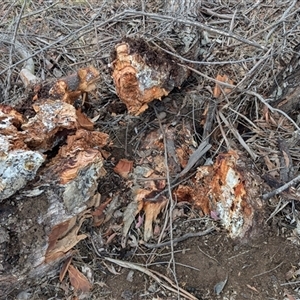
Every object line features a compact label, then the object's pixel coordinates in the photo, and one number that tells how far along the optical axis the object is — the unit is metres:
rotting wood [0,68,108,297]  1.71
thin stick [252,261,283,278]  1.80
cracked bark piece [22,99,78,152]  1.87
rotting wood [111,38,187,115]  2.04
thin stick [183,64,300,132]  2.04
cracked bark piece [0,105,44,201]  1.68
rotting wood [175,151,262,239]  1.85
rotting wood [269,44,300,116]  2.10
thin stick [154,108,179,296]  1.82
